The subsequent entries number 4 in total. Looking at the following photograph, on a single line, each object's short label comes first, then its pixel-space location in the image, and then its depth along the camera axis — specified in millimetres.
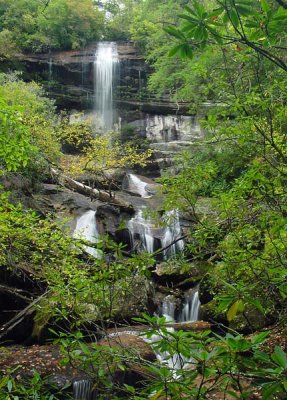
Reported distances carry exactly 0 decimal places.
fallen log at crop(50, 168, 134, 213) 15534
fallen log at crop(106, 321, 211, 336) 9406
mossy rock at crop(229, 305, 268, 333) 8250
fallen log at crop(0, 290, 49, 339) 8469
